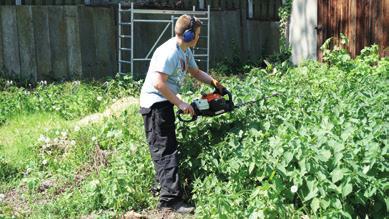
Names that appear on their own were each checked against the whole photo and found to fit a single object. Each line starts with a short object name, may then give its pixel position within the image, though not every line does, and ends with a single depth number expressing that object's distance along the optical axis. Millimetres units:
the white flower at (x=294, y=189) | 4720
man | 5582
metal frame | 12734
